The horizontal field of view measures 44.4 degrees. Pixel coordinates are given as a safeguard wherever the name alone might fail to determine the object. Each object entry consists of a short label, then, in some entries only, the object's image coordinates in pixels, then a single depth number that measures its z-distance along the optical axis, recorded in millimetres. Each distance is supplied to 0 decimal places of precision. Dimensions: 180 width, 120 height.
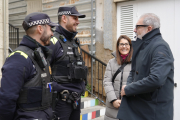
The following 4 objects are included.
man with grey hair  2359
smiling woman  3789
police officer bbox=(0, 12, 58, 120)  2031
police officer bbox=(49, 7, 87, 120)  3162
